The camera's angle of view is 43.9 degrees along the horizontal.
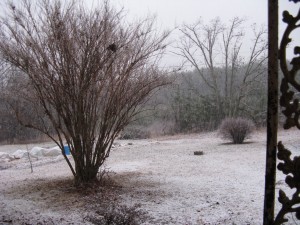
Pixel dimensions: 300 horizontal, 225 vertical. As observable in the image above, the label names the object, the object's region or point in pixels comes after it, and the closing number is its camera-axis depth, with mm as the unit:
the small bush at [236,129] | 13766
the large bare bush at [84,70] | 5320
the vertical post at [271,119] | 1537
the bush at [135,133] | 21361
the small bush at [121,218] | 3135
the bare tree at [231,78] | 23747
